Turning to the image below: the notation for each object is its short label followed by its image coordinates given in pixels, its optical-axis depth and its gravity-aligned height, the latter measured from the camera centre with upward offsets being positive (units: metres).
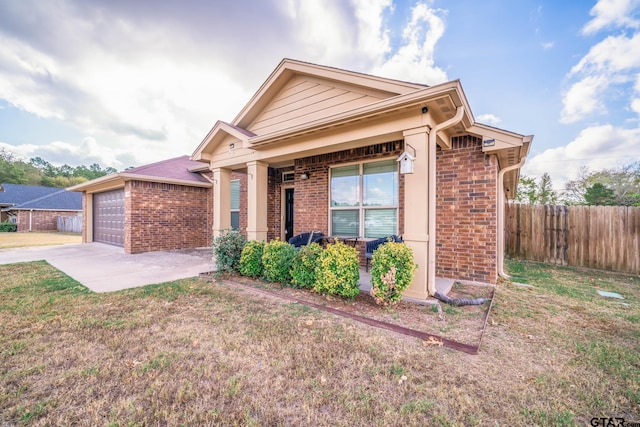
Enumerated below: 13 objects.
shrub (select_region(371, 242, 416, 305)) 3.73 -0.84
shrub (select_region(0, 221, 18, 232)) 23.34 -1.16
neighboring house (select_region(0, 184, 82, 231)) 24.23 +0.84
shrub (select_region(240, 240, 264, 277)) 5.58 -0.97
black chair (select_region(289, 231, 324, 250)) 6.71 -0.62
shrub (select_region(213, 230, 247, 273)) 5.94 -0.84
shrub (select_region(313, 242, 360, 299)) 4.07 -0.91
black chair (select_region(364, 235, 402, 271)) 5.38 -0.65
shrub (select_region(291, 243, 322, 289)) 4.58 -0.91
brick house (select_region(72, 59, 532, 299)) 4.08 +1.20
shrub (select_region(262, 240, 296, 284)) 5.02 -0.91
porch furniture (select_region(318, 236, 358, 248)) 6.36 -0.65
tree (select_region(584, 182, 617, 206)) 15.27 +1.17
